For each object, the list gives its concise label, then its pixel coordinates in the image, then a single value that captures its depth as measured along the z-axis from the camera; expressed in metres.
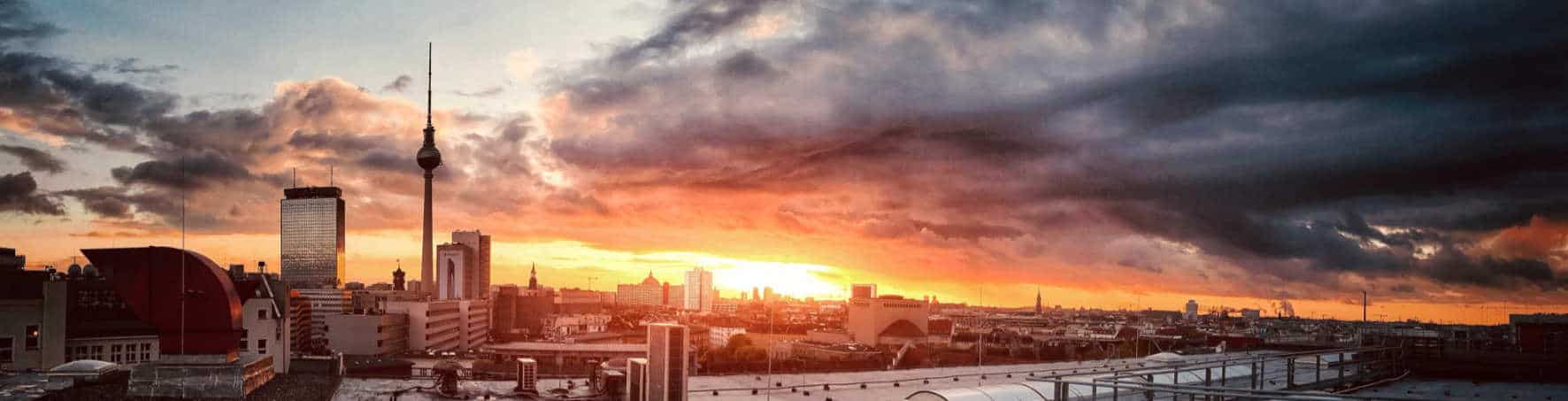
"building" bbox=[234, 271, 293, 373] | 52.38
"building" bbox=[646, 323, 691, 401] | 36.69
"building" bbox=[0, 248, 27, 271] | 46.59
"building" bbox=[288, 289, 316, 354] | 99.38
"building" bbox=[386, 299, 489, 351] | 97.25
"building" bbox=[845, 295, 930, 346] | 104.94
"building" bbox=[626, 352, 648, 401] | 37.72
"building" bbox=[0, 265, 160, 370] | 40.03
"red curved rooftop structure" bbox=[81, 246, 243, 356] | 42.16
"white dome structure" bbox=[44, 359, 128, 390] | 30.97
